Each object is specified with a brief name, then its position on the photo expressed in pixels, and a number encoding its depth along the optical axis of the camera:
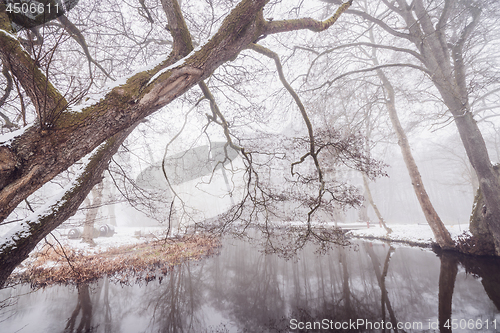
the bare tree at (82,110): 1.52
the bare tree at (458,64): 4.95
